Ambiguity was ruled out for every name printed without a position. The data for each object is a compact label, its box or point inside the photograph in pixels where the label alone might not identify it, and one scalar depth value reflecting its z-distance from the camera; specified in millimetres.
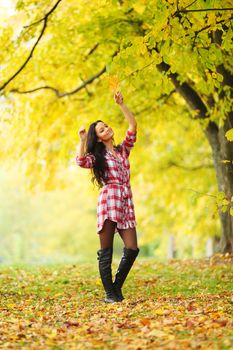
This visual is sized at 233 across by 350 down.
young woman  10643
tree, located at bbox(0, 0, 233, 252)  9803
